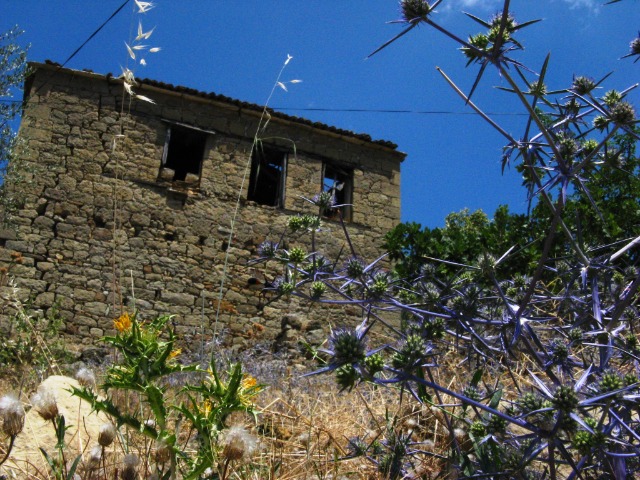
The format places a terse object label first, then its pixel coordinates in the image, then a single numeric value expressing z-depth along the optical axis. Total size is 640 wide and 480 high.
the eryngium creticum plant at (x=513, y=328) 1.70
